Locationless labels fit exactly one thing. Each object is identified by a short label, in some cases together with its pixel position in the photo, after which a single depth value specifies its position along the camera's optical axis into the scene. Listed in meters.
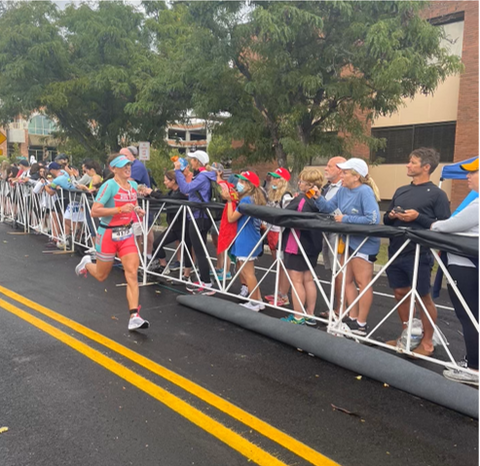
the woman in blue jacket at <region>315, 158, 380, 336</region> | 4.52
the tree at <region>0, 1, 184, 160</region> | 15.70
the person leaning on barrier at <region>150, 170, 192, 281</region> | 6.89
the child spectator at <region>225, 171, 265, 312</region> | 5.59
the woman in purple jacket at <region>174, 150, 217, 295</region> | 6.32
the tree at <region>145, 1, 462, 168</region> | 10.06
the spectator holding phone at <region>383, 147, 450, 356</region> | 4.17
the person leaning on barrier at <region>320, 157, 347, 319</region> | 5.24
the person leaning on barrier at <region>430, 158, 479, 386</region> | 3.56
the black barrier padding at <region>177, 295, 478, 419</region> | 3.41
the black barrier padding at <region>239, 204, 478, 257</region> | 3.45
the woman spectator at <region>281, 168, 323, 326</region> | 5.02
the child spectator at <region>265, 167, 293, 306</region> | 5.76
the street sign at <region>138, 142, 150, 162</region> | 14.93
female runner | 4.77
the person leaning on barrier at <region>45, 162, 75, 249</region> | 9.20
